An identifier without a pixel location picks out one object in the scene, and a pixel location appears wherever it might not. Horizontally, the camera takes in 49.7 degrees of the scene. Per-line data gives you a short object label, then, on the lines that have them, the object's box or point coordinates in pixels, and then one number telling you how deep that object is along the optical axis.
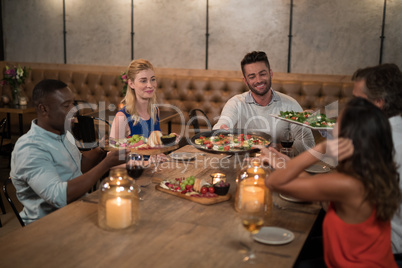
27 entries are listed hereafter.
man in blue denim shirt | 2.14
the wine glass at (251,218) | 1.62
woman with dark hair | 1.64
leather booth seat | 5.43
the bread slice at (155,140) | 2.67
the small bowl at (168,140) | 2.66
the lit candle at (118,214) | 1.78
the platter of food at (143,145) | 2.55
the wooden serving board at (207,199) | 2.09
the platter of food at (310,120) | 2.89
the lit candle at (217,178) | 2.28
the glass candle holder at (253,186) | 1.95
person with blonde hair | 3.52
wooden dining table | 1.55
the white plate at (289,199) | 2.16
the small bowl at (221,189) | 2.16
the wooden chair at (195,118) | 5.48
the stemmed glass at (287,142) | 2.88
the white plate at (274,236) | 1.69
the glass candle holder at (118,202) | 1.79
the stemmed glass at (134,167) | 2.23
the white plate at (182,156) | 2.96
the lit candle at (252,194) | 1.93
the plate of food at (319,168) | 2.66
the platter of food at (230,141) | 2.73
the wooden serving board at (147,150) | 2.53
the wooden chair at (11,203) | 2.19
